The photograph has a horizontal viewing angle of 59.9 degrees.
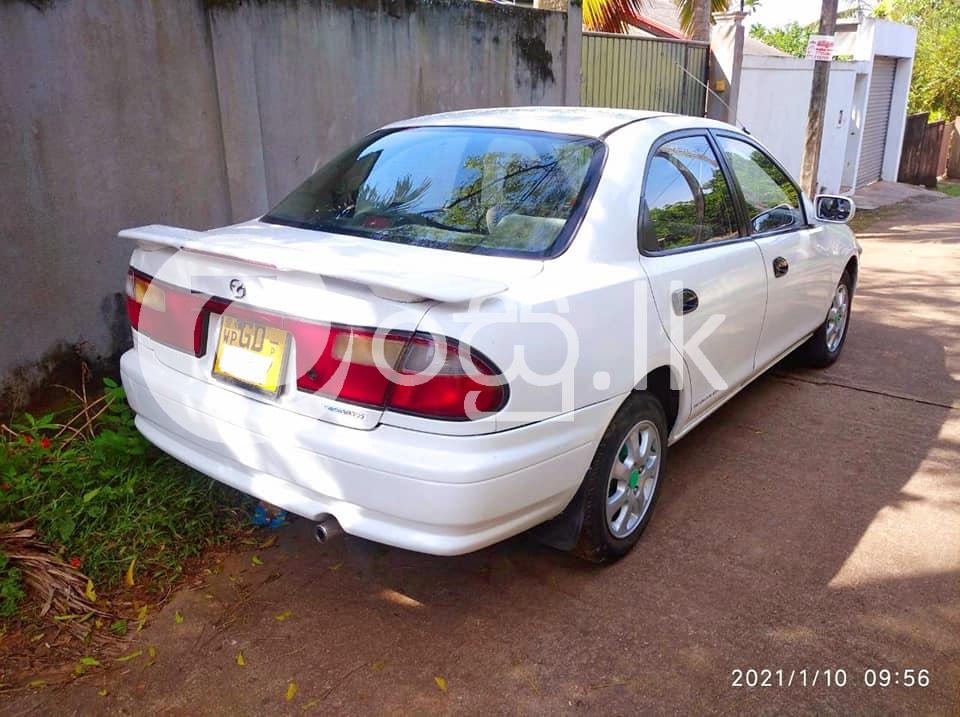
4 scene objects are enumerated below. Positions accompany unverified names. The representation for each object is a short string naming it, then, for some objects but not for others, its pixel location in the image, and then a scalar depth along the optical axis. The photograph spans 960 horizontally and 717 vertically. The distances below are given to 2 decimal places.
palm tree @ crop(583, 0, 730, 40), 10.82
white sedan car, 2.47
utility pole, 10.66
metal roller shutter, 16.59
